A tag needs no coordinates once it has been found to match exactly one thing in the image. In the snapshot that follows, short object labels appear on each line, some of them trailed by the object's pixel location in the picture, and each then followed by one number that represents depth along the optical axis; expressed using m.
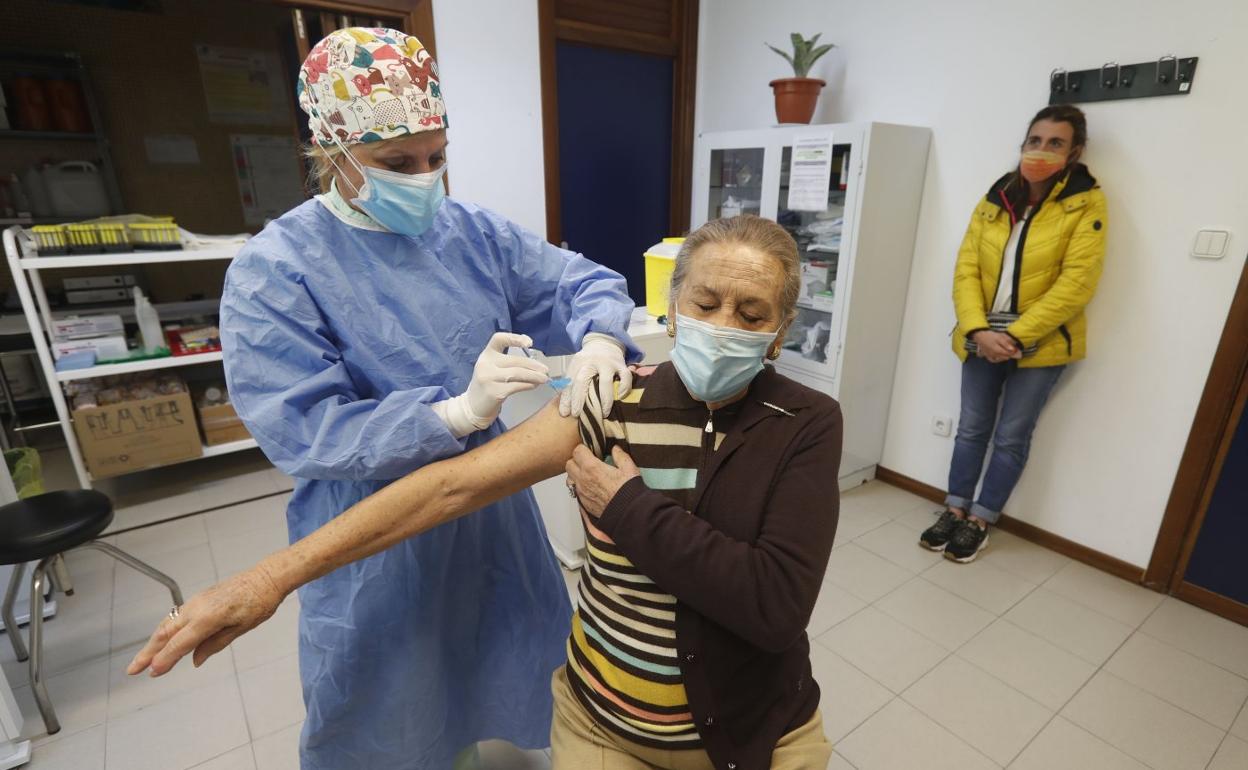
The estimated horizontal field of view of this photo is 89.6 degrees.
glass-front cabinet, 2.43
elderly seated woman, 0.78
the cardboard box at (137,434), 2.54
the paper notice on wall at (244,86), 3.80
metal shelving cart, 2.34
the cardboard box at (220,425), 2.87
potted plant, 2.63
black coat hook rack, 1.89
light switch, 1.88
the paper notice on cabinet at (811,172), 2.49
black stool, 1.59
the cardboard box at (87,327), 2.51
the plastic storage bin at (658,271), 2.05
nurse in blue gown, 0.87
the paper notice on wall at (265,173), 3.94
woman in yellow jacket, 2.03
